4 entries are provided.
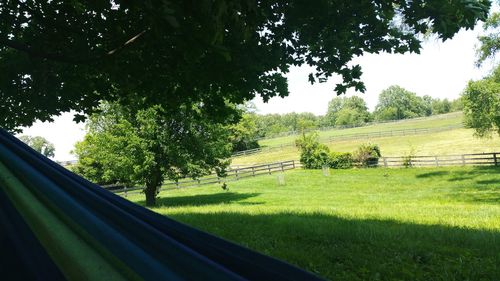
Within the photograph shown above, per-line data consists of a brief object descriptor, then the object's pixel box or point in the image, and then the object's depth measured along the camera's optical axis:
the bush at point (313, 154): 41.59
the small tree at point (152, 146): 22.36
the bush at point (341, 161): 41.31
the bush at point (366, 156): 41.03
